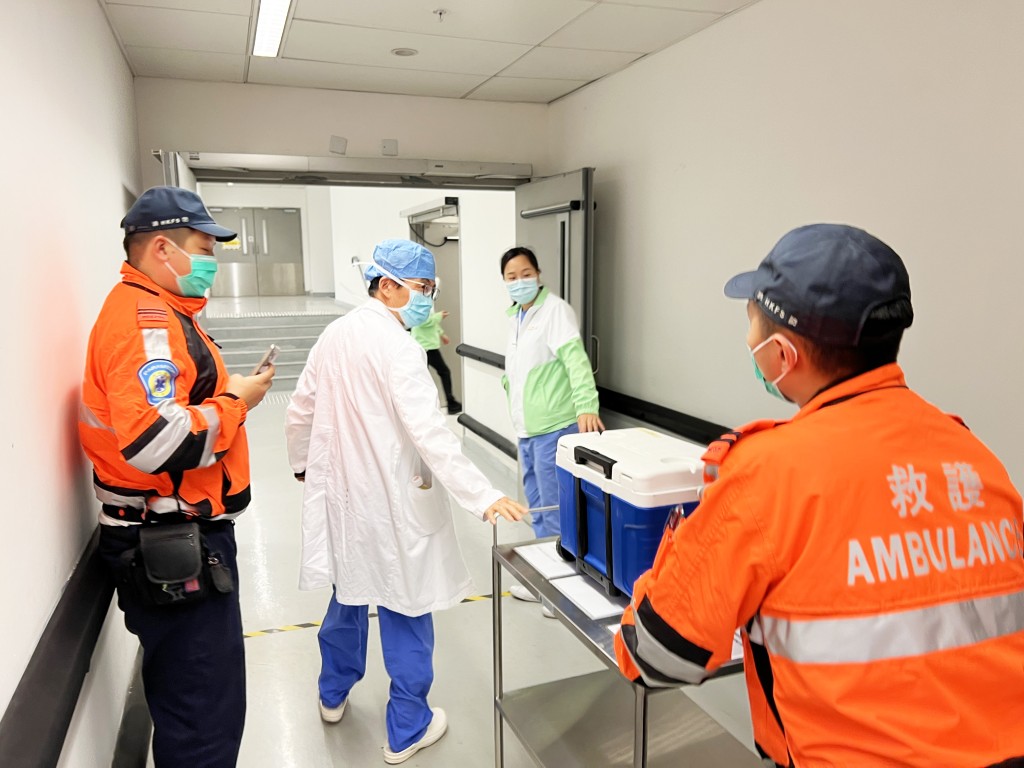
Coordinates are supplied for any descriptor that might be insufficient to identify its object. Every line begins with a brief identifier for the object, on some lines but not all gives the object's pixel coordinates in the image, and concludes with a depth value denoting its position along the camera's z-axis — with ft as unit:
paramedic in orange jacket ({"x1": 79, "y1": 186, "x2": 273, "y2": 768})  5.37
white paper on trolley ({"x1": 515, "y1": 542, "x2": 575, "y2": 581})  5.79
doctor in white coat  7.12
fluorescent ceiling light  8.76
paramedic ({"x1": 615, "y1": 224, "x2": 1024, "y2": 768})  3.02
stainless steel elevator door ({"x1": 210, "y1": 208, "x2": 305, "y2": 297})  45.03
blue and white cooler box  4.86
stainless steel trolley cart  6.22
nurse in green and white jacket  10.82
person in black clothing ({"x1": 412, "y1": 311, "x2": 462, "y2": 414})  24.06
